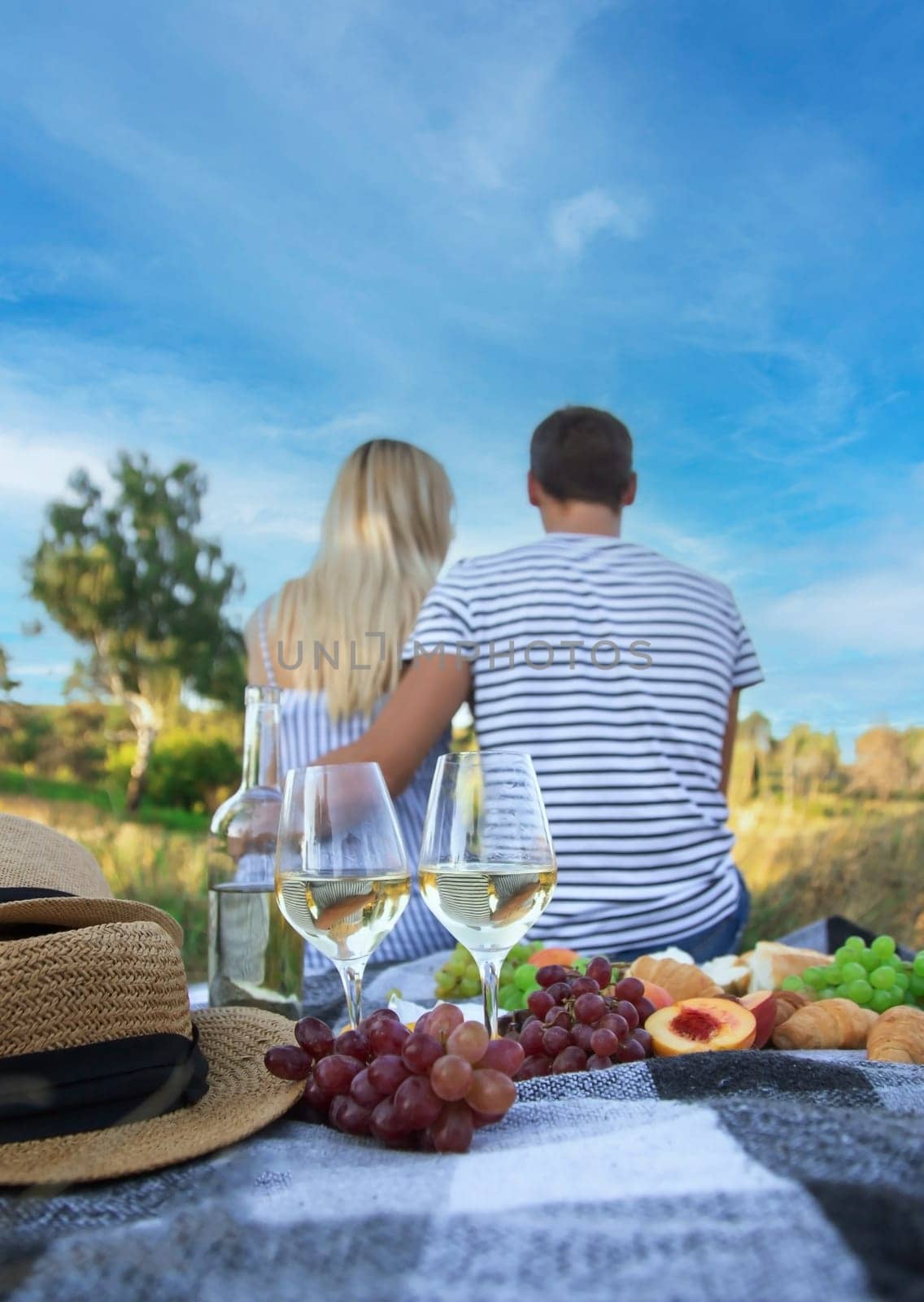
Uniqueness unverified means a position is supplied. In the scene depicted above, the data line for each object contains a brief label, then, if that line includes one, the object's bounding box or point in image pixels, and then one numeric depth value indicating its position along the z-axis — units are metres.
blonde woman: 2.28
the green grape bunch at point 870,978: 1.17
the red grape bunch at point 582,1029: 0.90
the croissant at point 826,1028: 1.05
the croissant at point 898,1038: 0.96
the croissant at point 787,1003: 1.10
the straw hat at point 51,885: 0.79
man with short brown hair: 1.96
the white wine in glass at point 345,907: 0.86
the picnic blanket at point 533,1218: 0.45
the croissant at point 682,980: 1.12
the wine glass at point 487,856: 0.84
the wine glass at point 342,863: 0.86
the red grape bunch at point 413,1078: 0.69
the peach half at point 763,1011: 1.02
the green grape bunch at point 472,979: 1.24
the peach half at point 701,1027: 0.95
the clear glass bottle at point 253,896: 1.27
